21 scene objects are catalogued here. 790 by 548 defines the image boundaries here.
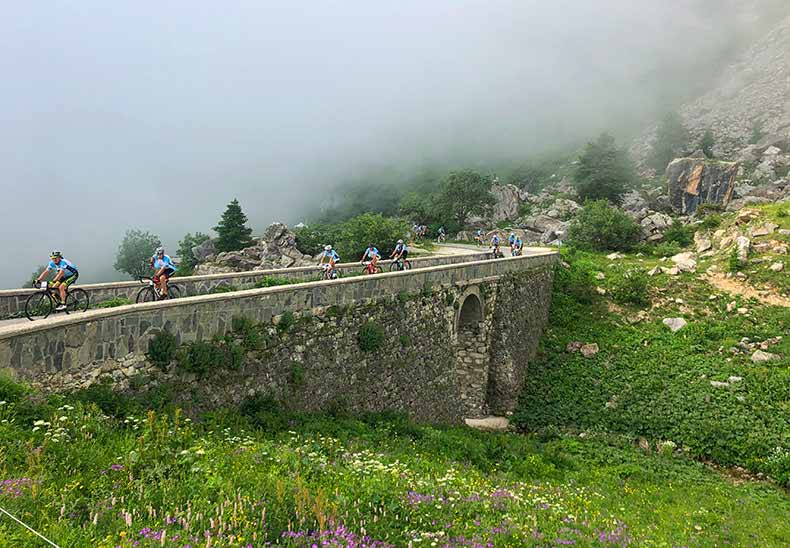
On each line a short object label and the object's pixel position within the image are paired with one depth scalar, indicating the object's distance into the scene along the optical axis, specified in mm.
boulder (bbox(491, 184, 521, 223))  72312
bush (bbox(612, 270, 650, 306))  27641
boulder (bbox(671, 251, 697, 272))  29422
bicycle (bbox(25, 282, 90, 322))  11375
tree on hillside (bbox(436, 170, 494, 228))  64750
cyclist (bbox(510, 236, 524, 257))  31156
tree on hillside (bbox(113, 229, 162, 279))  80438
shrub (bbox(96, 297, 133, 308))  12165
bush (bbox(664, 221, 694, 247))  38750
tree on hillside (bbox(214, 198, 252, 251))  57781
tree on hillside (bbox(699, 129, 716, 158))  82125
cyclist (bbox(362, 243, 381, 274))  19656
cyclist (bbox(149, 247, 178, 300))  12945
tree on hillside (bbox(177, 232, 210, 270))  63031
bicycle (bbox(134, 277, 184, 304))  13156
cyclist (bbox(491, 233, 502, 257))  28908
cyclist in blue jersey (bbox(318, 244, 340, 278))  18125
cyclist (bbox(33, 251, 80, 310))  11188
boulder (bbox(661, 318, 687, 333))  24422
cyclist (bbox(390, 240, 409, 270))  21297
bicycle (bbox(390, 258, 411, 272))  21578
